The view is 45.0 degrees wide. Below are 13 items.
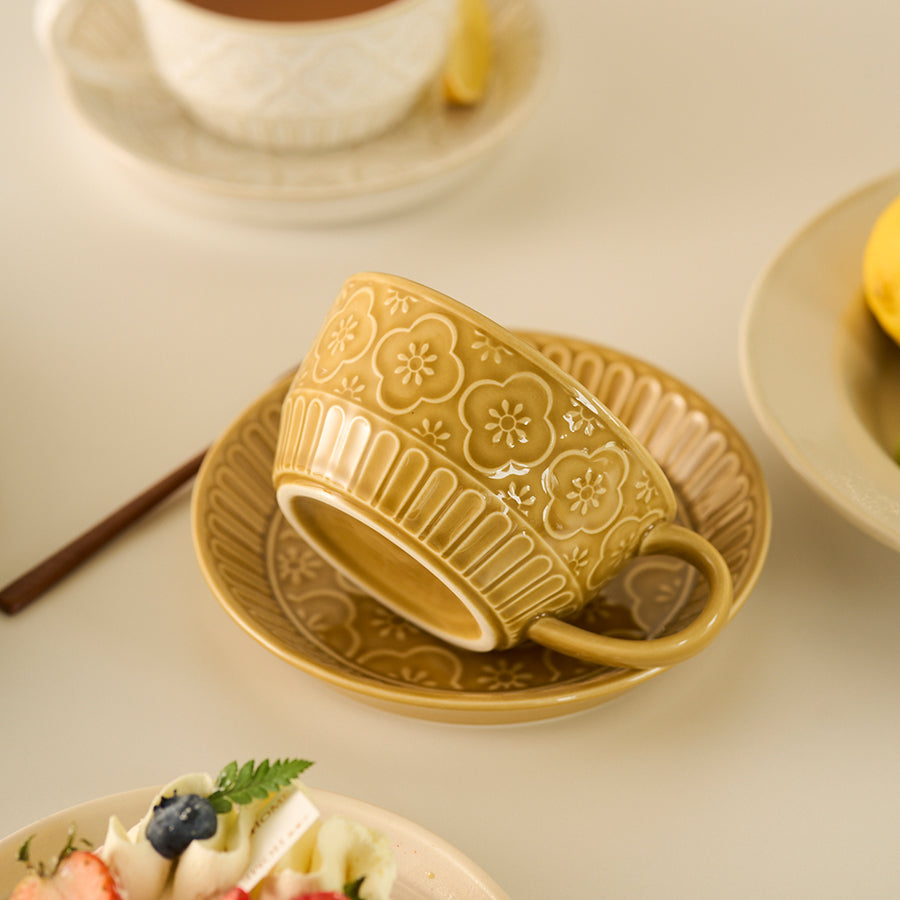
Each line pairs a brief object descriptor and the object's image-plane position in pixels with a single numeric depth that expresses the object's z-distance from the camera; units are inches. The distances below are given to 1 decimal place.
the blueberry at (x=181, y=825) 13.2
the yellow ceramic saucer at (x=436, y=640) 18.4
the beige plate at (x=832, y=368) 20.9
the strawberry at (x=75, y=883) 12.9
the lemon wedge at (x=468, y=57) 33.6
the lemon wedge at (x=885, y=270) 24.6
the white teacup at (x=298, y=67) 28.0
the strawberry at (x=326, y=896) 12.7
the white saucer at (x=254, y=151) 30.0
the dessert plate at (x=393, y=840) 15.5
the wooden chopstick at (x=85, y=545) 21.5
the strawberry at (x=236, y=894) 12.7
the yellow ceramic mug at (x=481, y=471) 17.6
